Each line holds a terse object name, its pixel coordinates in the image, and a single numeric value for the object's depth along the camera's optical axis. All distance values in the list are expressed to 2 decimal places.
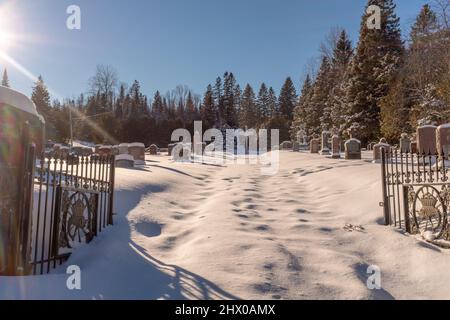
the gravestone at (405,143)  24.21
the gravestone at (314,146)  33.53
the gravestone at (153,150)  41.38
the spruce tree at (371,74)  35.69
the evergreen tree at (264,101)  84.00
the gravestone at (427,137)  17.95
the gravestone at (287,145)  42.65
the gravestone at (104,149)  23.47
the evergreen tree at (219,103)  82.38
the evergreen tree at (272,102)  83.44
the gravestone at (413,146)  23.42
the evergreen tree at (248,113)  78.69
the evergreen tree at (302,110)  55.81
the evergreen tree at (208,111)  79.50
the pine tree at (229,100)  83.69
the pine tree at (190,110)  80.18
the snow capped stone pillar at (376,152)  20.05
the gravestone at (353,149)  22.97
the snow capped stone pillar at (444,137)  15.33
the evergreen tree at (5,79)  74.19
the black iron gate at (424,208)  6.41
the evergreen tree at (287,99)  79.70
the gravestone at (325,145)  30.34
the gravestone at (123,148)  24.36
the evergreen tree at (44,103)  51.26
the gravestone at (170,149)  38.46
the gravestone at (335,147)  25.49
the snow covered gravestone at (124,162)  18.62
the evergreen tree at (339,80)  41.88
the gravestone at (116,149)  25.55
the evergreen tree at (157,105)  86.06
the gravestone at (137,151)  23.50
